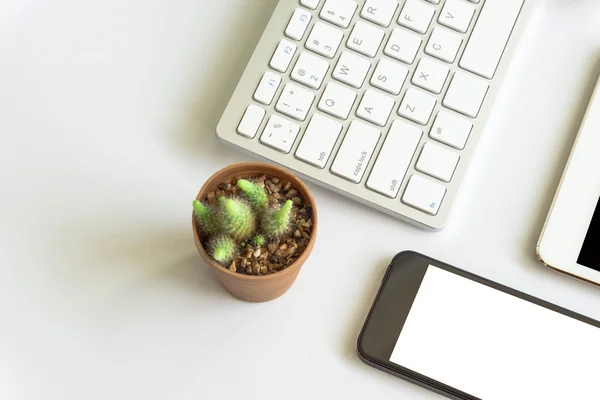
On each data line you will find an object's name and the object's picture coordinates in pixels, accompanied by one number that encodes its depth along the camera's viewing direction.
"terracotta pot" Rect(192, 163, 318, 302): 0.38
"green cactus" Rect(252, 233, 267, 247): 0.39
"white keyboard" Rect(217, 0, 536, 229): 0.46
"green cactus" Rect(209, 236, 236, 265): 0.36
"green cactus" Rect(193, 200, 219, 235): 0.36
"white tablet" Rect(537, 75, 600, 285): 0.45
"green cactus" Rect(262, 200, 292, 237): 0.36
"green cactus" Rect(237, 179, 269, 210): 0.36
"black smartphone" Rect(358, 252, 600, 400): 0.42
